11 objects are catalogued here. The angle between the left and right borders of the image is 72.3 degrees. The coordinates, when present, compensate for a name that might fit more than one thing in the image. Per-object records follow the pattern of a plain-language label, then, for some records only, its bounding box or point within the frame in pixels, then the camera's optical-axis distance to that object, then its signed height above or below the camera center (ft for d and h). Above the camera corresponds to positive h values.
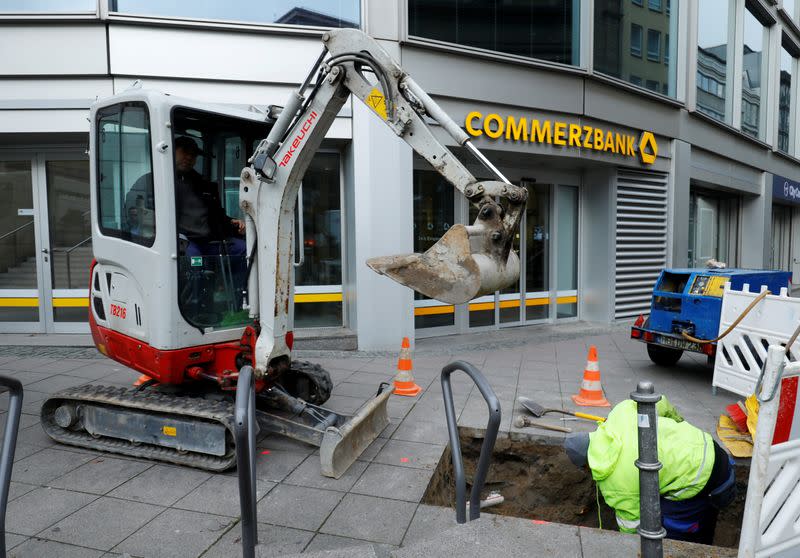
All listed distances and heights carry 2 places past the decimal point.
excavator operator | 15.25 +0.97
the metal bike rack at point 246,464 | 8.33 -3.42
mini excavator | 13.44 -0.82
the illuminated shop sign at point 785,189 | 57.72 +5.50
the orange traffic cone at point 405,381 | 20.33 -5.14
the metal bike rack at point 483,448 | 9.85 -4.00
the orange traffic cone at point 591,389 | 19.47 -5.30
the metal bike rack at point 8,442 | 8.81 -3.16
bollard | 7.98 -3.48
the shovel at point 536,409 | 17.76 -5.45
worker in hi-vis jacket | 10.46 -4.43
